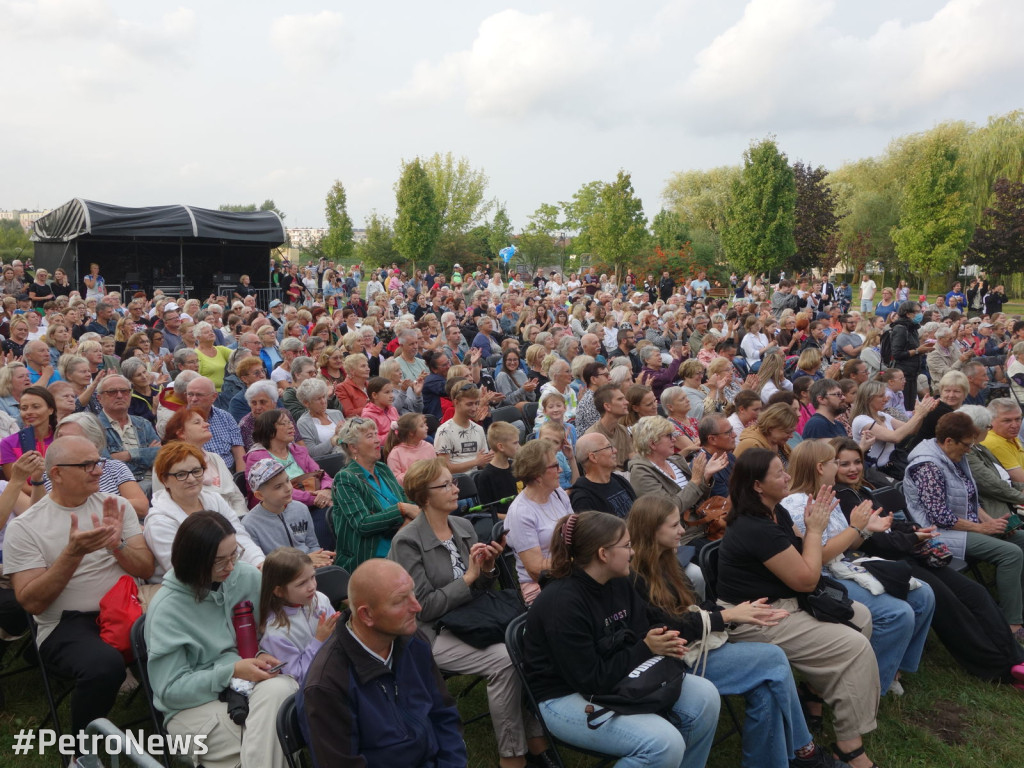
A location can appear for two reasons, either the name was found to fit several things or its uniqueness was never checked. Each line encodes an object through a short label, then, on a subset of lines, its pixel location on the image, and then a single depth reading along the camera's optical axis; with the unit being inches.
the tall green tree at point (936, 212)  1213.1
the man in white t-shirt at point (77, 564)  131.0
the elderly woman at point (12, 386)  229.6
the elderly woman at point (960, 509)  205.3
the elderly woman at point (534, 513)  165.0
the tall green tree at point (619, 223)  1445.6
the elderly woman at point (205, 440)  183.8
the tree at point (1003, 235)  1304.1
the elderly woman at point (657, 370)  359.9
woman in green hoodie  118.5
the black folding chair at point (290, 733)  111.7
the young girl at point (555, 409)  256.4
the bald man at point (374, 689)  103.8
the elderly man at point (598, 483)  184.7
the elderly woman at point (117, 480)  165.0
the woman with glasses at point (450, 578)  140.5
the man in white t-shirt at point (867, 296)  984.3
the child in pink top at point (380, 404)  250.1
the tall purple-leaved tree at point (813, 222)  1699.1
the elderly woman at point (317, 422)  239.6
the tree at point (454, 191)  2091.5
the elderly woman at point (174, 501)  147.9
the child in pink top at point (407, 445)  209.9
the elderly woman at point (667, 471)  194.4
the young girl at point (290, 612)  130.5
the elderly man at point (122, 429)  210.2
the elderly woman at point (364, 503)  170.6
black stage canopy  744.3
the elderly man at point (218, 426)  220.1
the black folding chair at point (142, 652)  130.0
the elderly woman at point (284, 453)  197.8
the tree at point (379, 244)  1829.5
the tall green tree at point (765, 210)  1315.2
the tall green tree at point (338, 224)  1771.7
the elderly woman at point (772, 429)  220.4
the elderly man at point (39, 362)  266.5
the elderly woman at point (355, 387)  285.0
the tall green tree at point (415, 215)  1535.4
